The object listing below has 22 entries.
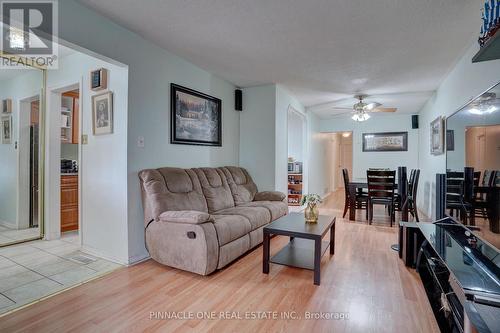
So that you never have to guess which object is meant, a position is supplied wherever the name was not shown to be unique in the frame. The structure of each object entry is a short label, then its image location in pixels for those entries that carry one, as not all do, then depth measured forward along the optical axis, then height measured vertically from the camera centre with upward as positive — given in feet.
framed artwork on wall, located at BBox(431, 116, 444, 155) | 12.80 +1.66
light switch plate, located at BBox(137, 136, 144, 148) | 8.91 +0.82
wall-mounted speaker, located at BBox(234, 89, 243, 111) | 14.69 +3.80
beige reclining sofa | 7.63 -1.89
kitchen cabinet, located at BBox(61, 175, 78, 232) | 11.94 -1.83
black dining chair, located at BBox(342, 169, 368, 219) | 15.58 -1.92
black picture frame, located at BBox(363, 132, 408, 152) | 21.75 +2.17
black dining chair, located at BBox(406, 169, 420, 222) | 14.30 -1.70
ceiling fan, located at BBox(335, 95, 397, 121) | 15.68 +3.57
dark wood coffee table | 7.43 -2.49
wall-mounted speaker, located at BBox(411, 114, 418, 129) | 20.92 +3.74
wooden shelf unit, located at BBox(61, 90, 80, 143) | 12.81 +2.49
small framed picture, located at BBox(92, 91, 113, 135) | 8.87 +1.83
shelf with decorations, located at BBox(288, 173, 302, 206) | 20.02 -1.81
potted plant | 8.90 -1.49
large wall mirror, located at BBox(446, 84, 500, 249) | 4.89 +0.16
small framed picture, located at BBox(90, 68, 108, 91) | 8.90 +3.01
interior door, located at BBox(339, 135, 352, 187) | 34.14 +1.87
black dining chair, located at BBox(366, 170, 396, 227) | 14.06 -1.26
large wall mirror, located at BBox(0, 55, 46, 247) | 12.30 +0.53
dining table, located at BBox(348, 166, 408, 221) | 14.11 -1.31
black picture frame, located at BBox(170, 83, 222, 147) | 10.37 +2.12
